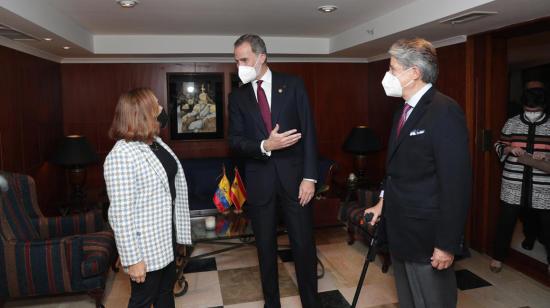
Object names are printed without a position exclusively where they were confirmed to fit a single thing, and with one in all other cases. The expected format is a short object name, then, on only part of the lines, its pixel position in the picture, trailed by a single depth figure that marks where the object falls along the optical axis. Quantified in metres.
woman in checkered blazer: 1.79
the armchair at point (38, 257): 2.66
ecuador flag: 3.52
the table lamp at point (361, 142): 5.07
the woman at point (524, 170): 3.25
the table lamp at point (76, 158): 4.35
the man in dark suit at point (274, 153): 2.37
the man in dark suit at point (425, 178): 1.63
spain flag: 3.51
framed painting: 5.45
